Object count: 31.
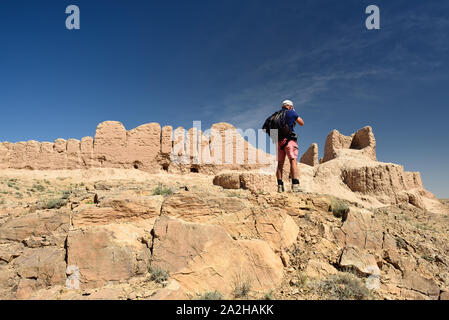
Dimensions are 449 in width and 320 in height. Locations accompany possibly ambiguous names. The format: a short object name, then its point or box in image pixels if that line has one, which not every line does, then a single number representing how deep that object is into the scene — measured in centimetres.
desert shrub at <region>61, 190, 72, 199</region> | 467
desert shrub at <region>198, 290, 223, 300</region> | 269
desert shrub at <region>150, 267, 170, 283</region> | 287
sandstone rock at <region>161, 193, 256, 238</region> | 371
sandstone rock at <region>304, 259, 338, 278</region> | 324
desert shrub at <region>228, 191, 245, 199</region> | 445
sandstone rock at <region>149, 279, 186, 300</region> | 253
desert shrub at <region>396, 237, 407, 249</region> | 415
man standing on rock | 503
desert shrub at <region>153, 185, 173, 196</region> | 462
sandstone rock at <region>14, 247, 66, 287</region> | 302
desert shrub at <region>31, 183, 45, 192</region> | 1058
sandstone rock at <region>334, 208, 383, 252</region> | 393
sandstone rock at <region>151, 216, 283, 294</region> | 299
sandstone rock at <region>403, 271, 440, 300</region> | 335
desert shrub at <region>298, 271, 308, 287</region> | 302
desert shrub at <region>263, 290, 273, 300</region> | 275
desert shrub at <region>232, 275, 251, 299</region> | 283
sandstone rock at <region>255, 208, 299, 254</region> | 362
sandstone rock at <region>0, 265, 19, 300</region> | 288
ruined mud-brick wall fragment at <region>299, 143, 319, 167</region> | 2028
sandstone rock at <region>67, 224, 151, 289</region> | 300
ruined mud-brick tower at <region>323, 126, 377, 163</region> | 1820
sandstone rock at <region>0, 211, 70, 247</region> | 357
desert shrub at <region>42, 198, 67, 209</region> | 424
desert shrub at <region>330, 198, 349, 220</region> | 441
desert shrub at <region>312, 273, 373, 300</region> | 282
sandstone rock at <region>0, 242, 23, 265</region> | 327
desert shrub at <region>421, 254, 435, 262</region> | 405
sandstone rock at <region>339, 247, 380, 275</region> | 334
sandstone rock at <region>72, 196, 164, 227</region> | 371
